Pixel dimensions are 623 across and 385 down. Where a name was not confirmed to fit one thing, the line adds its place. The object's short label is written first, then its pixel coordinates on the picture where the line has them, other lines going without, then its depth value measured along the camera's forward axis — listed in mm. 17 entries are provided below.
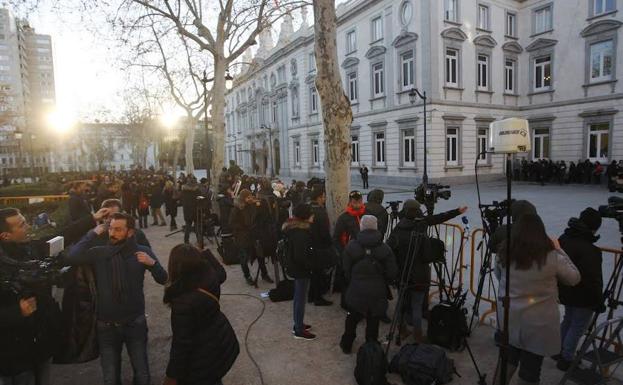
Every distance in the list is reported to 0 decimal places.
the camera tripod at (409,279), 4117
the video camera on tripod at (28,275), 2727
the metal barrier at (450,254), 5160
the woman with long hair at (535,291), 3008
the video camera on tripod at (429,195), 4777
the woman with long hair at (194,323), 2748
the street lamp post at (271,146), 39372
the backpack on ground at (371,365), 3611
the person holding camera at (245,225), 7051
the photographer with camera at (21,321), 2754
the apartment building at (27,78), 46062
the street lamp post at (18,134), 26225
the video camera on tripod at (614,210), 3558
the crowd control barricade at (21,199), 16438
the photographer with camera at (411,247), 4348
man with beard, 3316
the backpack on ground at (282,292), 6113
